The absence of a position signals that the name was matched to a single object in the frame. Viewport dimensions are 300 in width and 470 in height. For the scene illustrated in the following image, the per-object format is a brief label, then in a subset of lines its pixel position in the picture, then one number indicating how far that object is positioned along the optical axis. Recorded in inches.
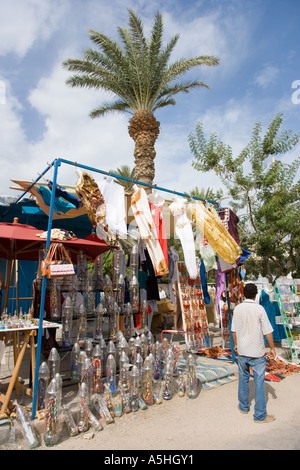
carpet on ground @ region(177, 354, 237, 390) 195.5
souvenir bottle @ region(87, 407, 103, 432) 132.6
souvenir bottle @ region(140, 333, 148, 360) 193.0
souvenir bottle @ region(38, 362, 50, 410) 142.3
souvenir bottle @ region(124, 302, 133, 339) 205.2
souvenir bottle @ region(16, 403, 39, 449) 119.4
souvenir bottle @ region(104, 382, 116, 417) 147.5
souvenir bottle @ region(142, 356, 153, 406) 162.2
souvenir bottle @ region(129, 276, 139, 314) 211.9
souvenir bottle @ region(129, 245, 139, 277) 234.2
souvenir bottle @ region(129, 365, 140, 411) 154.7
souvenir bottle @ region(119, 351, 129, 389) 157.6
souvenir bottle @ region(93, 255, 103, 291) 206.2
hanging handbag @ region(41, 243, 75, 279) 148.1
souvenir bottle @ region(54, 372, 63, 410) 130.2
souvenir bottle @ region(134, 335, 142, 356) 186.1
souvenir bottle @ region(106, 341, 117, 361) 170.2
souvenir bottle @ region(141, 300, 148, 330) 214.4
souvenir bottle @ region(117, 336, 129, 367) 174.3
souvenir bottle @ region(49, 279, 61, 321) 175.3
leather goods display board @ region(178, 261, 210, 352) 251.4
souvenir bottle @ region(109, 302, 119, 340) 195.3
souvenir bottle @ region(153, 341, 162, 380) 192.5
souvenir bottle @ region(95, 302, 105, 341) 187.2
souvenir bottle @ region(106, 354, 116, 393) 159.8
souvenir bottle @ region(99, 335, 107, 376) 173.0
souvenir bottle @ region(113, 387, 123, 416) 147.4
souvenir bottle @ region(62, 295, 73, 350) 175.5
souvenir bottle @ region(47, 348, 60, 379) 152.0
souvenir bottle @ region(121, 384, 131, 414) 151.5
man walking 141.2
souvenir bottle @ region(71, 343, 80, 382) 165.9
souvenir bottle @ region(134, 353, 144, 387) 171.6
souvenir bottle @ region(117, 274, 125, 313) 207.8
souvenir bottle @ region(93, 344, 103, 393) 161.5
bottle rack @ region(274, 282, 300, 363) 245.9
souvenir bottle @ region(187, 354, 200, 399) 175.4
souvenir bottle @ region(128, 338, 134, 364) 187.8
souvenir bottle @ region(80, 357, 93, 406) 150.6
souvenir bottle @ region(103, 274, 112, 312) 203.0
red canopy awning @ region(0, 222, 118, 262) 161.2
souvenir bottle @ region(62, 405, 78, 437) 129.0
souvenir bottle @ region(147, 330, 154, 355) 195.8
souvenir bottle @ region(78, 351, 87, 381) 154.4
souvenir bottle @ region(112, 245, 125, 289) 213.7
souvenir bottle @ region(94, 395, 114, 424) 140.2
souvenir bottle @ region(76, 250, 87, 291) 194.5
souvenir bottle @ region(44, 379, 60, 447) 121.0
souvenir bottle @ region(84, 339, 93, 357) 169.9
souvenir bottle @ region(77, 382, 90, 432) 132.5
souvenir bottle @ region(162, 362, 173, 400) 171.5
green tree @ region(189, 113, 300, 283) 323.6
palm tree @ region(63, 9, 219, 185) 406.3
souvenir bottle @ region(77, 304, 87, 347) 177.8
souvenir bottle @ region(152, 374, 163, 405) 165.1
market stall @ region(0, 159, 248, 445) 152.1
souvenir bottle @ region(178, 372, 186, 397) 176.9
